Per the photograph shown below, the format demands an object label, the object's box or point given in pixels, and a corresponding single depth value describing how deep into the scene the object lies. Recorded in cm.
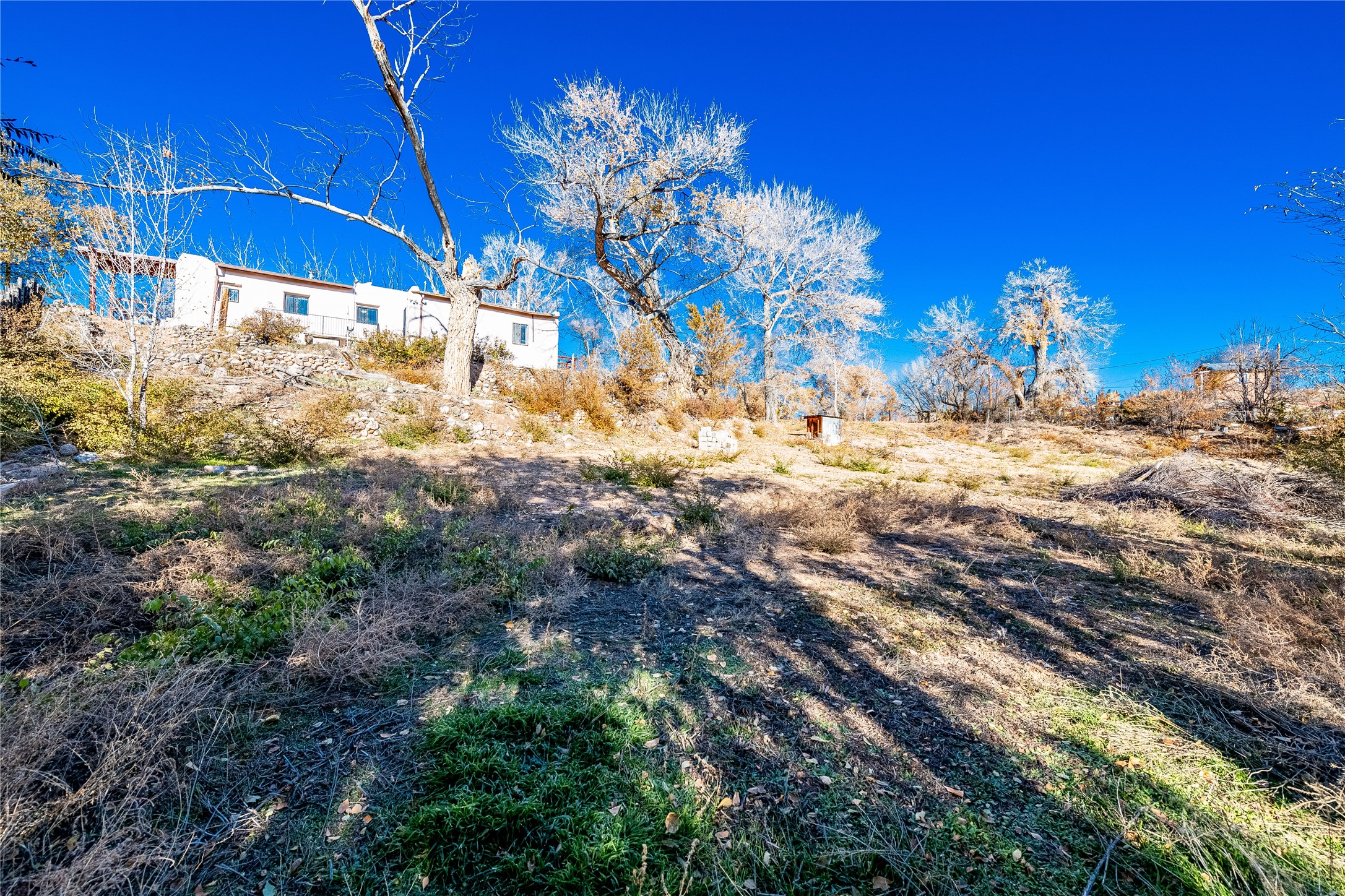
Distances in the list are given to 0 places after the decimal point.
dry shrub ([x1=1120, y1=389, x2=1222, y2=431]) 1684
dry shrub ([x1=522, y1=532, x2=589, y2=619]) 337
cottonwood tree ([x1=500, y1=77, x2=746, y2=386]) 1659
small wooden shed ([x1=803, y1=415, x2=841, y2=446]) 1673
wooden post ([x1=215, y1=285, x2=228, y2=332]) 2339
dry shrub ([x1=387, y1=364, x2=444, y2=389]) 1731
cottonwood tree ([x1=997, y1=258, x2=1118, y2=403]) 2616
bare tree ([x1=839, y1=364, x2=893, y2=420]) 3462
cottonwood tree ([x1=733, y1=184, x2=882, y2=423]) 2250
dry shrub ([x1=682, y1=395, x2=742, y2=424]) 1786
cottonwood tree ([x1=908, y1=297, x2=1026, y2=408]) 2139
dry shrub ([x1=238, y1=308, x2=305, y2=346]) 1952
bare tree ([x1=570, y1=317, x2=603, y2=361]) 3984
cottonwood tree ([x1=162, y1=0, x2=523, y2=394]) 1373
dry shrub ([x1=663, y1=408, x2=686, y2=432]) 1641
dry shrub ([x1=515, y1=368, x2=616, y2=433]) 1483
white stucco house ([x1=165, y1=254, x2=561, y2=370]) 2364
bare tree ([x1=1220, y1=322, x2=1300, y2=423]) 1497
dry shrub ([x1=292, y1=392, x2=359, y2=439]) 919
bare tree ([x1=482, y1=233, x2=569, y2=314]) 3584
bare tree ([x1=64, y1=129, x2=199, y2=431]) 798
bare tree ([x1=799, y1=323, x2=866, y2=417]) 2320
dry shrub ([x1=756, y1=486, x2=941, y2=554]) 487
